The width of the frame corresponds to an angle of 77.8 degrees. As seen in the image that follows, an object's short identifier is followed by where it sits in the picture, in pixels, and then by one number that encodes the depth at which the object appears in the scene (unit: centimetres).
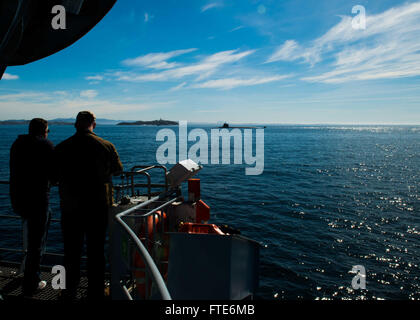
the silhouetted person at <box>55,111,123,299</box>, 311
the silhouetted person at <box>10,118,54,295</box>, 342
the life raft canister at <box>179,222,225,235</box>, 452
